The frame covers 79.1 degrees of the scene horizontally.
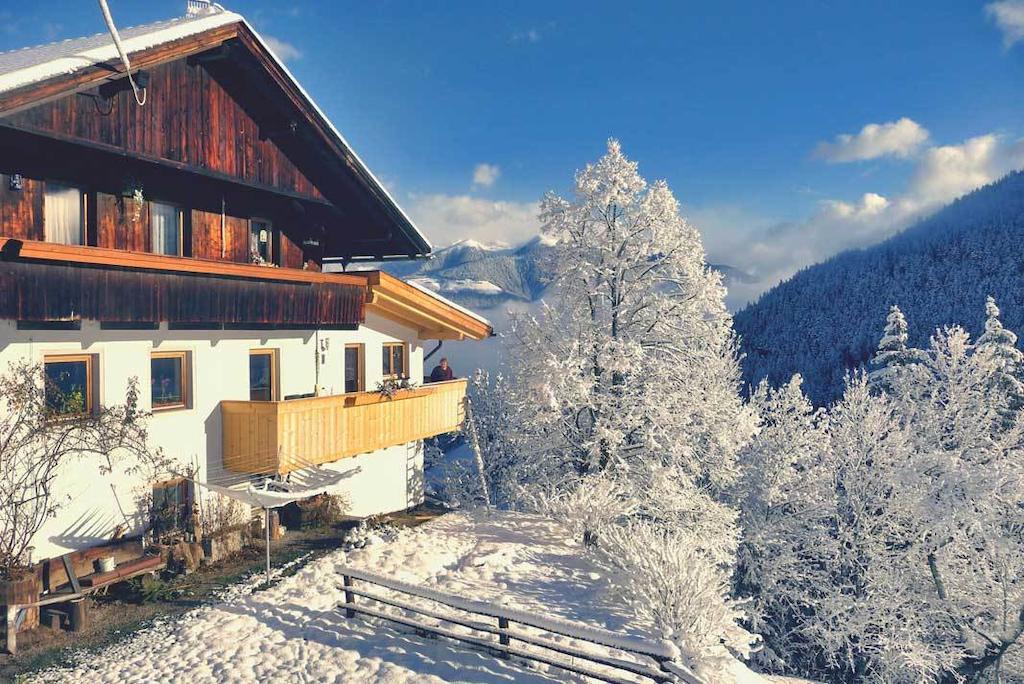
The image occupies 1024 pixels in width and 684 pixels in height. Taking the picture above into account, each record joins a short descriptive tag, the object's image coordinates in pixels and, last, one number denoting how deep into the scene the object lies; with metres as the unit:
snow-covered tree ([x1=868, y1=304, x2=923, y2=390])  38.76
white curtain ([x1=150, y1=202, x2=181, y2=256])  12.26
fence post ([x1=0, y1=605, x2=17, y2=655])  8.65
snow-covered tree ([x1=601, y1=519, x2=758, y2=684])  10.80
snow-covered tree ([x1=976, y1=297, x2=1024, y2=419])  33.25
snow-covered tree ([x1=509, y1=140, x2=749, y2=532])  17.92
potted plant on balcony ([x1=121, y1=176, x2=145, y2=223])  11.34
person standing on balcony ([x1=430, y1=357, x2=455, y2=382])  20.56
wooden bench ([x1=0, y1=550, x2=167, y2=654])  8.77
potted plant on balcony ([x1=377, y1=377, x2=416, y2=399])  15.48
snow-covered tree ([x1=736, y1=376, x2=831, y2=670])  22.34
